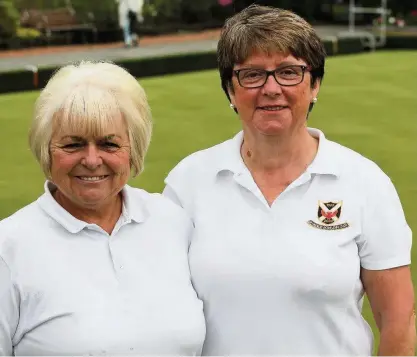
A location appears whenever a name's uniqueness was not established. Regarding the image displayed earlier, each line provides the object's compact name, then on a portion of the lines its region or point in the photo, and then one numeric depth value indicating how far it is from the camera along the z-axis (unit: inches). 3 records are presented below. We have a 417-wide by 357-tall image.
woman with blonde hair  86.7
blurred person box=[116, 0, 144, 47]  784.9
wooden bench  791.1
